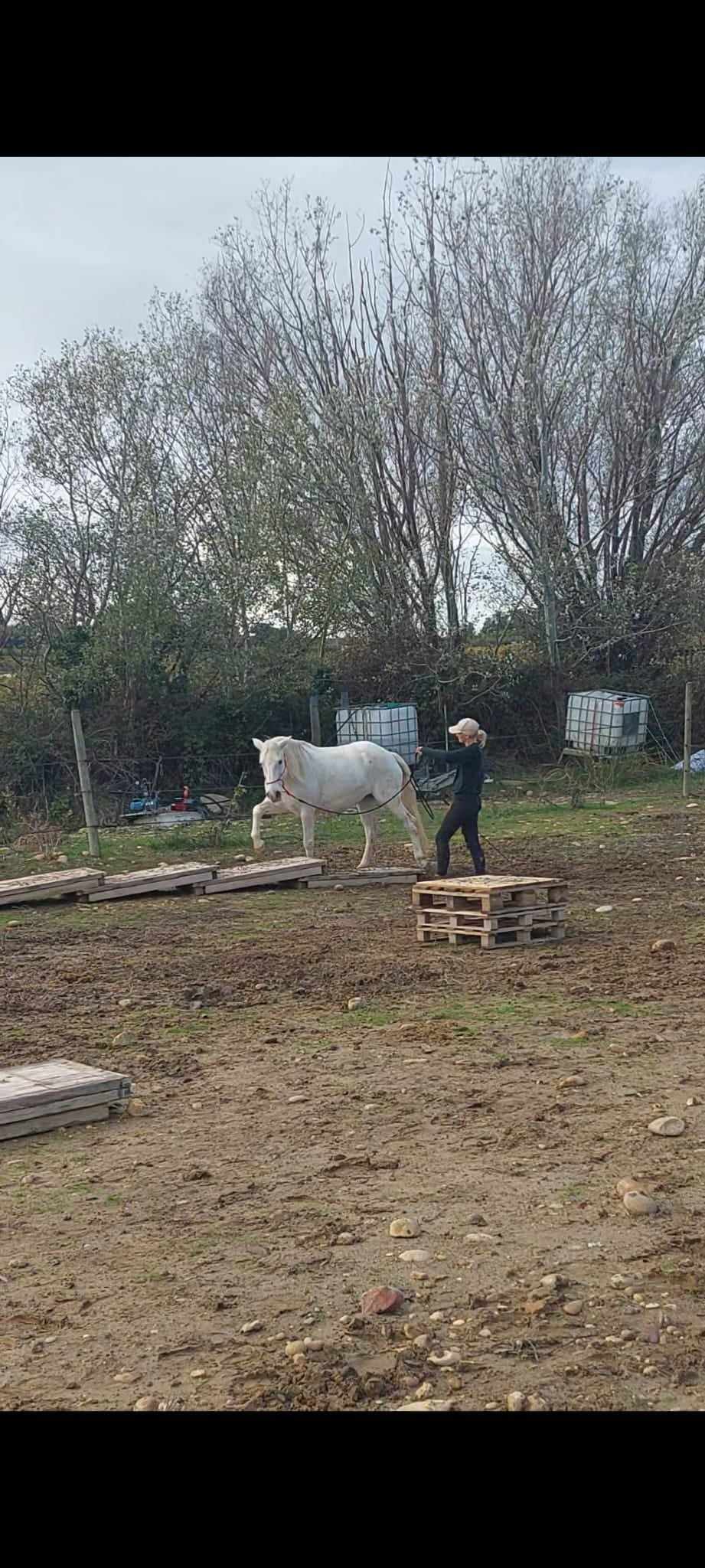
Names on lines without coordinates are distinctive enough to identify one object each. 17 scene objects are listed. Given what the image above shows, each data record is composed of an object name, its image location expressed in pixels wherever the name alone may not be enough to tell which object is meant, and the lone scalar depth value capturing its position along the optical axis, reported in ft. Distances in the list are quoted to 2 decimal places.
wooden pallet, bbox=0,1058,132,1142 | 21.20
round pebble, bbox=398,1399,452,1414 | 11.99
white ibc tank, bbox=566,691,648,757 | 81.56
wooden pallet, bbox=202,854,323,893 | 45.75
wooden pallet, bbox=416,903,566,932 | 35.32
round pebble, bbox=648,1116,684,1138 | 19.49
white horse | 49.52
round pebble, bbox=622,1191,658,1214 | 16.57
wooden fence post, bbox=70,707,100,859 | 53.98
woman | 42.34
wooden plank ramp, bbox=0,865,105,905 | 44.62
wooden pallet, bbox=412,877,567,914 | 35.24
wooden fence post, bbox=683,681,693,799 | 68.49
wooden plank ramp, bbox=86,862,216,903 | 45.50
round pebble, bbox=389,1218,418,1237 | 16.31
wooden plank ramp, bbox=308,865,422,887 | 46.75
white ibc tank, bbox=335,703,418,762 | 76.02
